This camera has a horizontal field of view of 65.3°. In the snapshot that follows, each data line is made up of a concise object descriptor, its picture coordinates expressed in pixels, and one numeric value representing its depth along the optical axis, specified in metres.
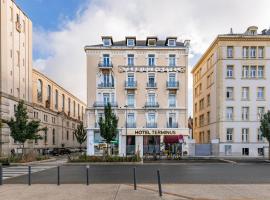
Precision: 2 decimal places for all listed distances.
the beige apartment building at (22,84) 26.56
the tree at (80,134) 43.10
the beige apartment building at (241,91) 31.75
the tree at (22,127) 22.45
